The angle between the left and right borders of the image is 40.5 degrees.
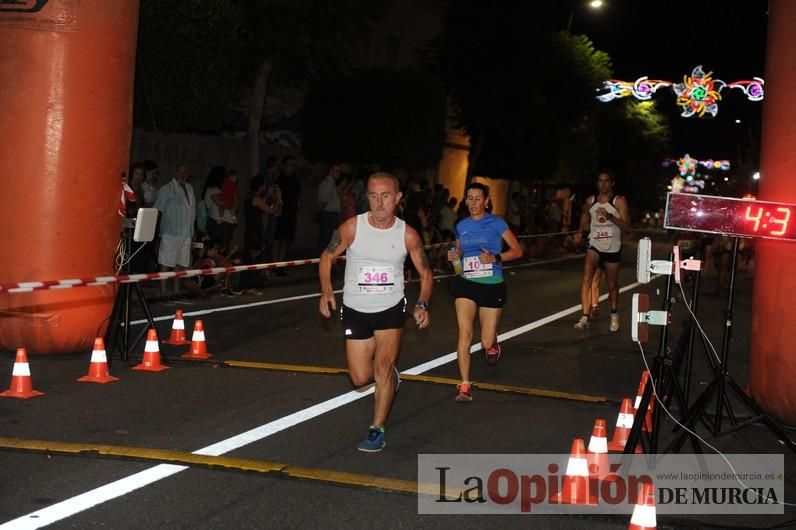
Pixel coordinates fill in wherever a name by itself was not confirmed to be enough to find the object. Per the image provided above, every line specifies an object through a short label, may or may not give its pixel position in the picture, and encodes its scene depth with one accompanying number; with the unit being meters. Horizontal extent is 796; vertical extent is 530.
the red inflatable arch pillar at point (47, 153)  10.45
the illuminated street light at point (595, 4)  40.72
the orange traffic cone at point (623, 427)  7.43
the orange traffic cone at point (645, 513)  4.74
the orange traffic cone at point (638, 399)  6.79
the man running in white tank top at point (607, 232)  14.09
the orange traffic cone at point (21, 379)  8.46
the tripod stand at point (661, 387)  6.33
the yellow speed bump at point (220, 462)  6.28
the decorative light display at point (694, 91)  40.22
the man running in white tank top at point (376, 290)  7.32
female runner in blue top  9.48
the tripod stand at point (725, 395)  6.52
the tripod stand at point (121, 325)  10.23
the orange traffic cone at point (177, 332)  11.30
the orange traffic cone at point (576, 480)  6.00
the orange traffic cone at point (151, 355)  9.88
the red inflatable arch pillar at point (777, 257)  8.54
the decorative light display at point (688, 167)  104.69
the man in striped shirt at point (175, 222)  15.48
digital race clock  6.55
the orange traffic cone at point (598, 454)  6.48
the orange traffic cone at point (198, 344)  10.63
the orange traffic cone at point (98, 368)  9.21
